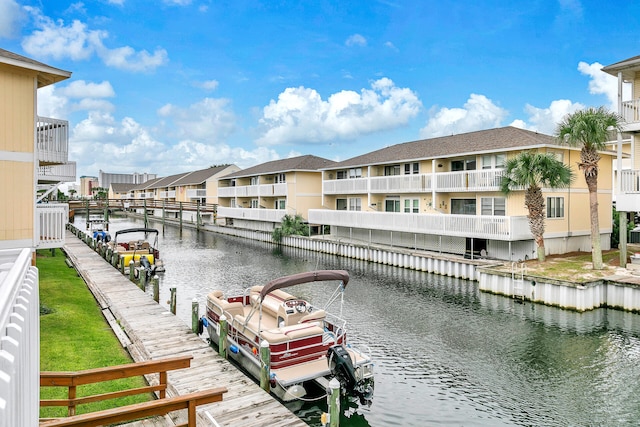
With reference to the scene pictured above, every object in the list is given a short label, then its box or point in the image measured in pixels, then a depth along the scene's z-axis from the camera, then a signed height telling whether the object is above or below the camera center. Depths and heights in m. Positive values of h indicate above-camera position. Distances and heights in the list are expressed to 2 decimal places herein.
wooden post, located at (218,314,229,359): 13.26 -4.23
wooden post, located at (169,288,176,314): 18.19 -4.23
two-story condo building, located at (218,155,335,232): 48.27 +2.06
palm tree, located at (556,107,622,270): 20.91 +3.65
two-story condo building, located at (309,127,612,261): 26.91 +0.47
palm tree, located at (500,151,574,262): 23.08 +1.63
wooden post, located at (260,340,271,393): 11.18 -4.38
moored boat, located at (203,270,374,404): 11.40 -4.28
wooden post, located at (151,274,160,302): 20.12 -4.11
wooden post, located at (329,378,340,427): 9.12 -4.45
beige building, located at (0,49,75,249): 13.77 +1.95
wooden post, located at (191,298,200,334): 15.80 -4.24
